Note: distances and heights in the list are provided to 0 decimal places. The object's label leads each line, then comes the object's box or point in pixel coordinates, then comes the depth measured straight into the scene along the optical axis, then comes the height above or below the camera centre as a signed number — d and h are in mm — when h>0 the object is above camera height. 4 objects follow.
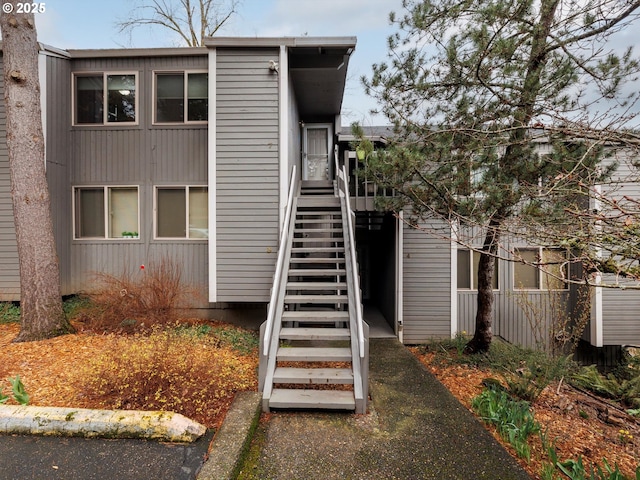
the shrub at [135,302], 5336 -1191
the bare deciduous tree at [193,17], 12930 +9317
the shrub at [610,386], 4867 -2519
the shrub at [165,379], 3096 -1569
